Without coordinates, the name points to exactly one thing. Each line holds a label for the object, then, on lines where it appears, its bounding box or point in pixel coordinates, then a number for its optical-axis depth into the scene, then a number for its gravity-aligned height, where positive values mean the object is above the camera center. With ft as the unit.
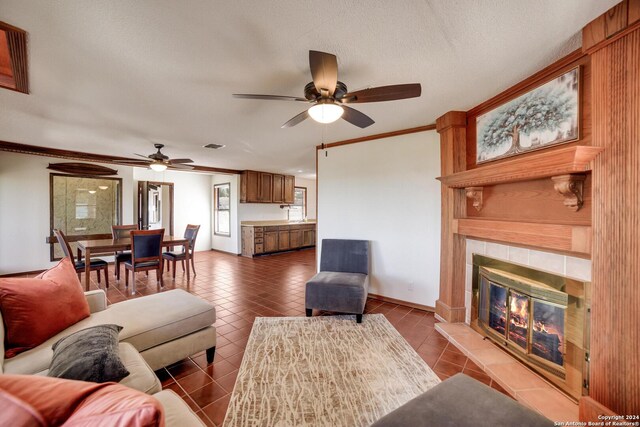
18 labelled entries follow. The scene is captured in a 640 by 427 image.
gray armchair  9.39 -2.58
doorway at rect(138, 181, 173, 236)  21.26 +0.67
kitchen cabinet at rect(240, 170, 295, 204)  22.98 +2.46
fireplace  5.62 -2.71
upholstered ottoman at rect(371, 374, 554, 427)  3.42 -2.77
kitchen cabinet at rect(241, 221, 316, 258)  22.44 -2.26
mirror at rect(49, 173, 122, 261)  16.97 +0.48
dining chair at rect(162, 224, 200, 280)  15.47 -2.43
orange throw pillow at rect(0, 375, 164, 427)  1.81 -1.45
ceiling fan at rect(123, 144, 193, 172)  13.69 +2.85
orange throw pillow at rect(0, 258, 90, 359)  4.85 -1.94
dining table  12.07 -1.63
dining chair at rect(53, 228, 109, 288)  11.79 -2.58
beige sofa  4.20 -2.68
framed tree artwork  5.73 +2.42
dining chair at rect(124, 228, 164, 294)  12.79 -2.01
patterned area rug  5.40 -4.16
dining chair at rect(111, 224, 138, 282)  14.33 -1.40
